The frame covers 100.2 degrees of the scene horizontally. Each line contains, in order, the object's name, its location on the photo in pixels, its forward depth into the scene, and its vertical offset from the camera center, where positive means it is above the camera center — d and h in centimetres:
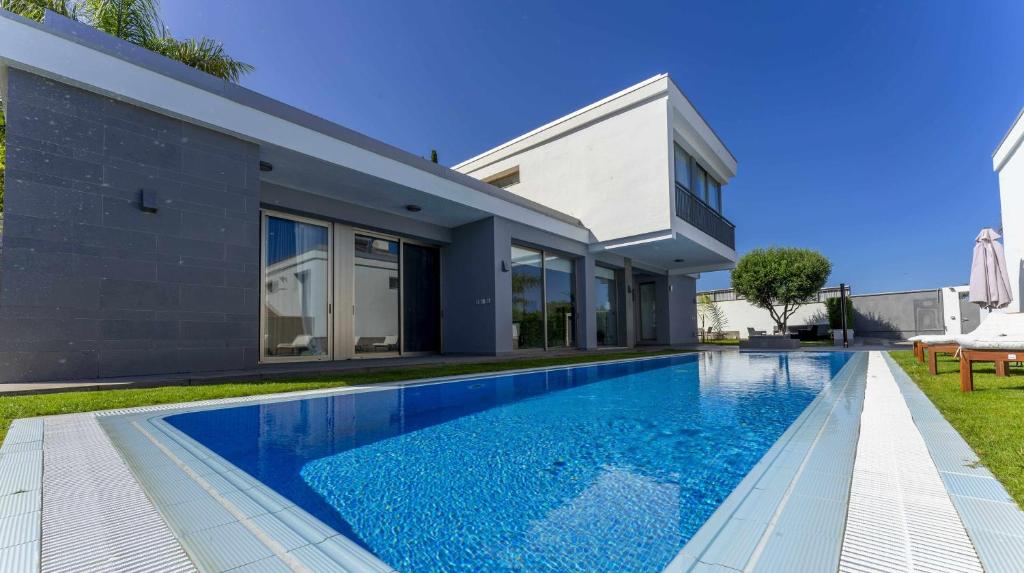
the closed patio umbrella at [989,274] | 820 +63
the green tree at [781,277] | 1886 +149
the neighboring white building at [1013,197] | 959 +258
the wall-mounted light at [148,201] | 504 +140
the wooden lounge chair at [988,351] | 407 -43
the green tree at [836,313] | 2073 -20
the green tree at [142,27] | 921 +681
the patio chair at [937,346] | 561 -52
